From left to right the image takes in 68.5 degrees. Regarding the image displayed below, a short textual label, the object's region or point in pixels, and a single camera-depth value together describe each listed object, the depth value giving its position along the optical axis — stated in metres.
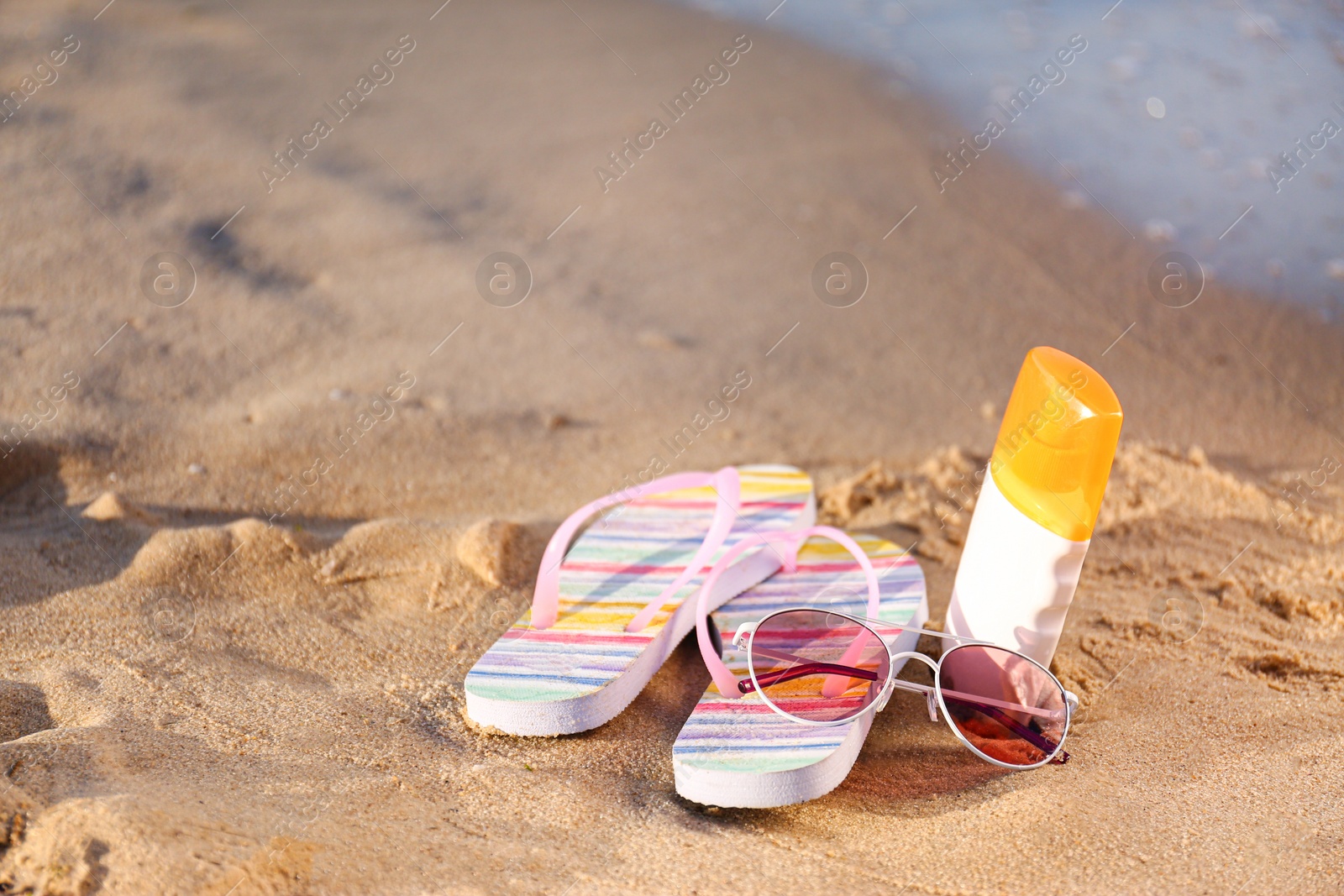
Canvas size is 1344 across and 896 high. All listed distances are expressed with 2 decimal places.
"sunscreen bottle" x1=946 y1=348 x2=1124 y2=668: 1.99
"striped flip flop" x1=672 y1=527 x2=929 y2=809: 1.89
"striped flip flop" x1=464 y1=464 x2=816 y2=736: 2.09
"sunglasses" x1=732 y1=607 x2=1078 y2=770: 2.09
